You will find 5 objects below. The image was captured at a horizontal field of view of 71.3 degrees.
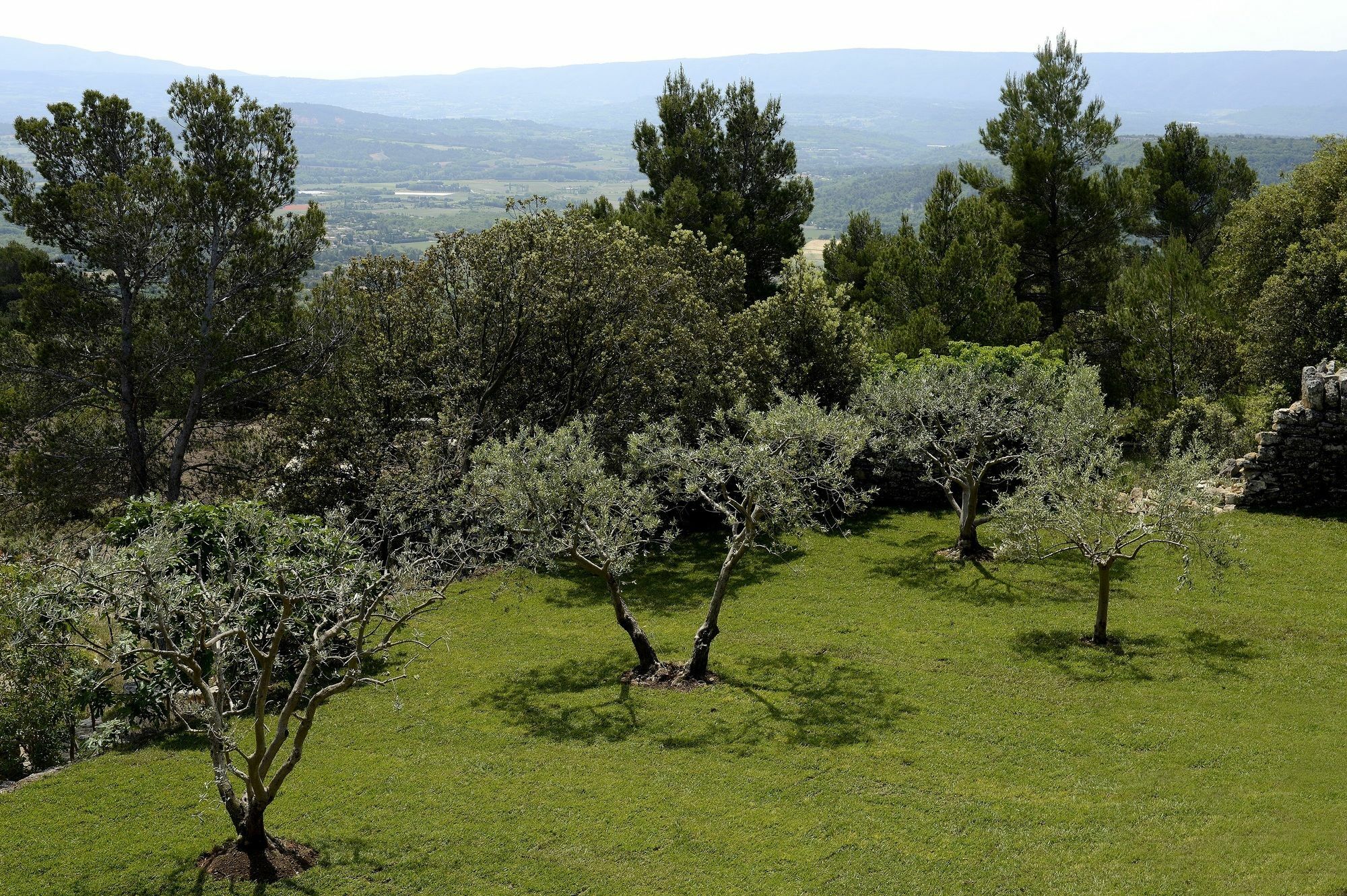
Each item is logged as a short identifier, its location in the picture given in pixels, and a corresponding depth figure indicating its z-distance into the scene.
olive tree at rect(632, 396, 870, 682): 20.20
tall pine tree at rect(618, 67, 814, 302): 43.44
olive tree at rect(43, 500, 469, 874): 12.58
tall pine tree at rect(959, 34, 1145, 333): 43.06
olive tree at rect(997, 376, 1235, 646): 19.70
